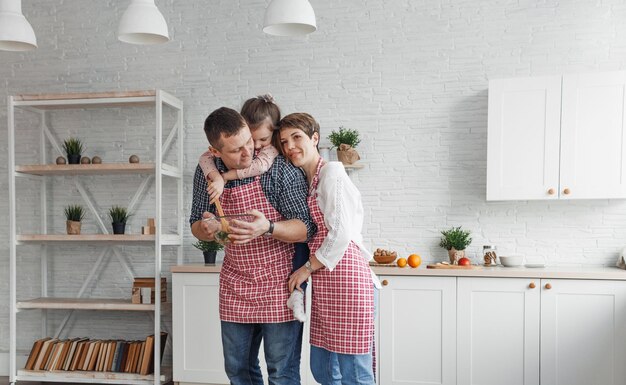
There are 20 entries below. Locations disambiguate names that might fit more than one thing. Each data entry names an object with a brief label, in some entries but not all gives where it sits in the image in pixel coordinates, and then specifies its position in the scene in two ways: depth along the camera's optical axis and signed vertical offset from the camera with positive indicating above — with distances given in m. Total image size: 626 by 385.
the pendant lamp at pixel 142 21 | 3.36 +0.84
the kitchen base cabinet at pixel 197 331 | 4.74 -1.10
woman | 2.49 -0.34
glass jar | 4.72 -0.53
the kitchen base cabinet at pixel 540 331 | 4.17 -0.97
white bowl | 4.62 -0.54
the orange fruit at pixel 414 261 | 4.55 -0.55
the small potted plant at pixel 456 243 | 4.75 -0.44
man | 2.44 -0.31
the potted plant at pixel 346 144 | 4.88 +0.30
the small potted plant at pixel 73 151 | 5.18 +0.24
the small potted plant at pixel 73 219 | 5.18 -0.31
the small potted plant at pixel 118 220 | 5.19 -0.31
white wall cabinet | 4.37 +0.33
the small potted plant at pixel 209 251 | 5.06 -0.54
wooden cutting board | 4.50 -0.58
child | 2.42 +0.11
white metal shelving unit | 4.88 -0.22
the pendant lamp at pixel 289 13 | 3.13 +0.83
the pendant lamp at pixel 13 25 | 3.54 +0.86
